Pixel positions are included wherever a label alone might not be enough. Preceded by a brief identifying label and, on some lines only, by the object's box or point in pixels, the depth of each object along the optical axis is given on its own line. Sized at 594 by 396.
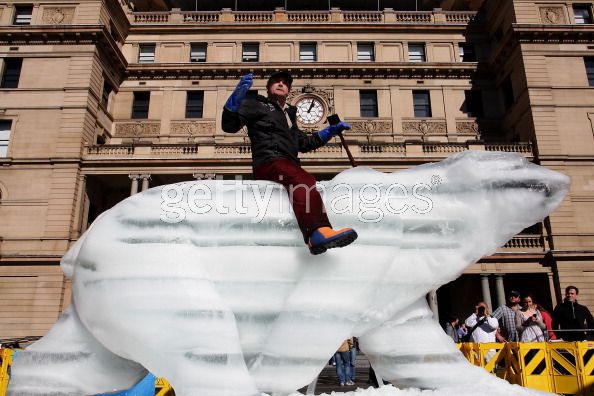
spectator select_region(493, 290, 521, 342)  8.39
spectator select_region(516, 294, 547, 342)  7.82
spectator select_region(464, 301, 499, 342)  8.37
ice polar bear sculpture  2.26
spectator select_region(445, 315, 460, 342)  10.70
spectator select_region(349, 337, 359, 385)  8.98
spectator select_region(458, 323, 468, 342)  9.75
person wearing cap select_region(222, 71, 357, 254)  2.32
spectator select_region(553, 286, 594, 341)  7.49
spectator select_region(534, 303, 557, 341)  8.65
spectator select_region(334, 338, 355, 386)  8.22
